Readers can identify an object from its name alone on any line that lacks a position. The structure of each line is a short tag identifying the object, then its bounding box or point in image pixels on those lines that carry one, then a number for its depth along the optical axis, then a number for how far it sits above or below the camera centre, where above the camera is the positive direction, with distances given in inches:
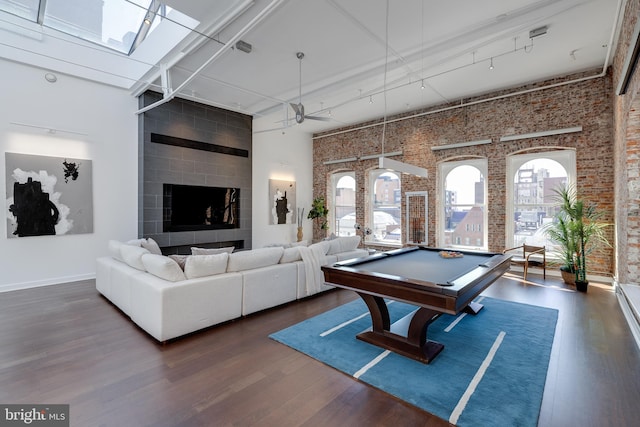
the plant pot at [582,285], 191.6 -48.9
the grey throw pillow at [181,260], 138.2 -23.5
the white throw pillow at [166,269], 125.4 -25.3
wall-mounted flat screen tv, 256.8 +3.2
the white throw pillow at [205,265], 131.3 -25.0
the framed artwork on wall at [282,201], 350.9 +11.6
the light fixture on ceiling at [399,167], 143.9 +23.8
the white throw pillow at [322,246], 184.8 -22.9
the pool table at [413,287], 92.5 -26.2
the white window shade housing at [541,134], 221.8 +61.4
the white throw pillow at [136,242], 196.3 -21.3
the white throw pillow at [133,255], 146.7 -23.1
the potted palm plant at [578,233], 198.7 -16.1
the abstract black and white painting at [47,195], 193.3 +10.8
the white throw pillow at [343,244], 200.1 -23.7
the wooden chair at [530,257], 219.1 -36.9
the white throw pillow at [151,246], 200.6 -24.1
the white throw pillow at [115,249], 172.3 -23.4
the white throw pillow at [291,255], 167.8 -25.9
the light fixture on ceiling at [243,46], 175.2 +99.7
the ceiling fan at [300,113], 199.8 +66.8
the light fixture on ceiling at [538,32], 166.4 +102.4
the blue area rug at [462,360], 82.0 -53.9
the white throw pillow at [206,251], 156.6 -22.5
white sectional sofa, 122.1 -35.4
